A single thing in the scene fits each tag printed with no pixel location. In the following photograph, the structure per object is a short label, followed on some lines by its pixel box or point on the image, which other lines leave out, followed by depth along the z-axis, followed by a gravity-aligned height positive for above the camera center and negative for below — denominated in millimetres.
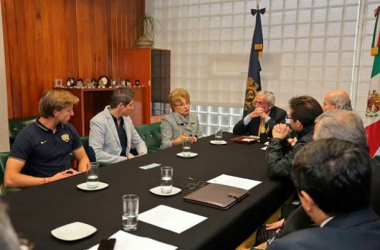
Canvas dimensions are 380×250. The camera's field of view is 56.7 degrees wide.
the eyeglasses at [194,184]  1928 -663
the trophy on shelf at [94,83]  4734 -279
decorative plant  5461 +587
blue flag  4539 -19
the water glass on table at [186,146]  2705 -627
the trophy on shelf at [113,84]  4941 -302
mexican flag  3795 -396
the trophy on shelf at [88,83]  4668 -281
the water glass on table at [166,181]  1804 -602
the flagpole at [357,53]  4053 +153
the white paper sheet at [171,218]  1428 -652
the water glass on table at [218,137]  3238 -675
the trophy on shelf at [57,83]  4426 -270
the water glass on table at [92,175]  1865 -599
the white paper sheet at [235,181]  1975 -669
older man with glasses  3664 -529
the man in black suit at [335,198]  922 -369
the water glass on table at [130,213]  1399 -595
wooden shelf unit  5133 -136
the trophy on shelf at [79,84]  4519 -283
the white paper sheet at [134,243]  1246 -645
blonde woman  3471 -561
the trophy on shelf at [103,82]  4867 -272
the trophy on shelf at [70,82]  4480 -258
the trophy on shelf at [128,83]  5100 -302
